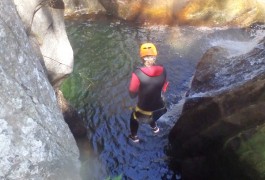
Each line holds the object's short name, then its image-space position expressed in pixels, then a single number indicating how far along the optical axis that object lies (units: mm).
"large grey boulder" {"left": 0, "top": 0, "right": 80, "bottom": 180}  3951
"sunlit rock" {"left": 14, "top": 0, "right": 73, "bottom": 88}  6105
